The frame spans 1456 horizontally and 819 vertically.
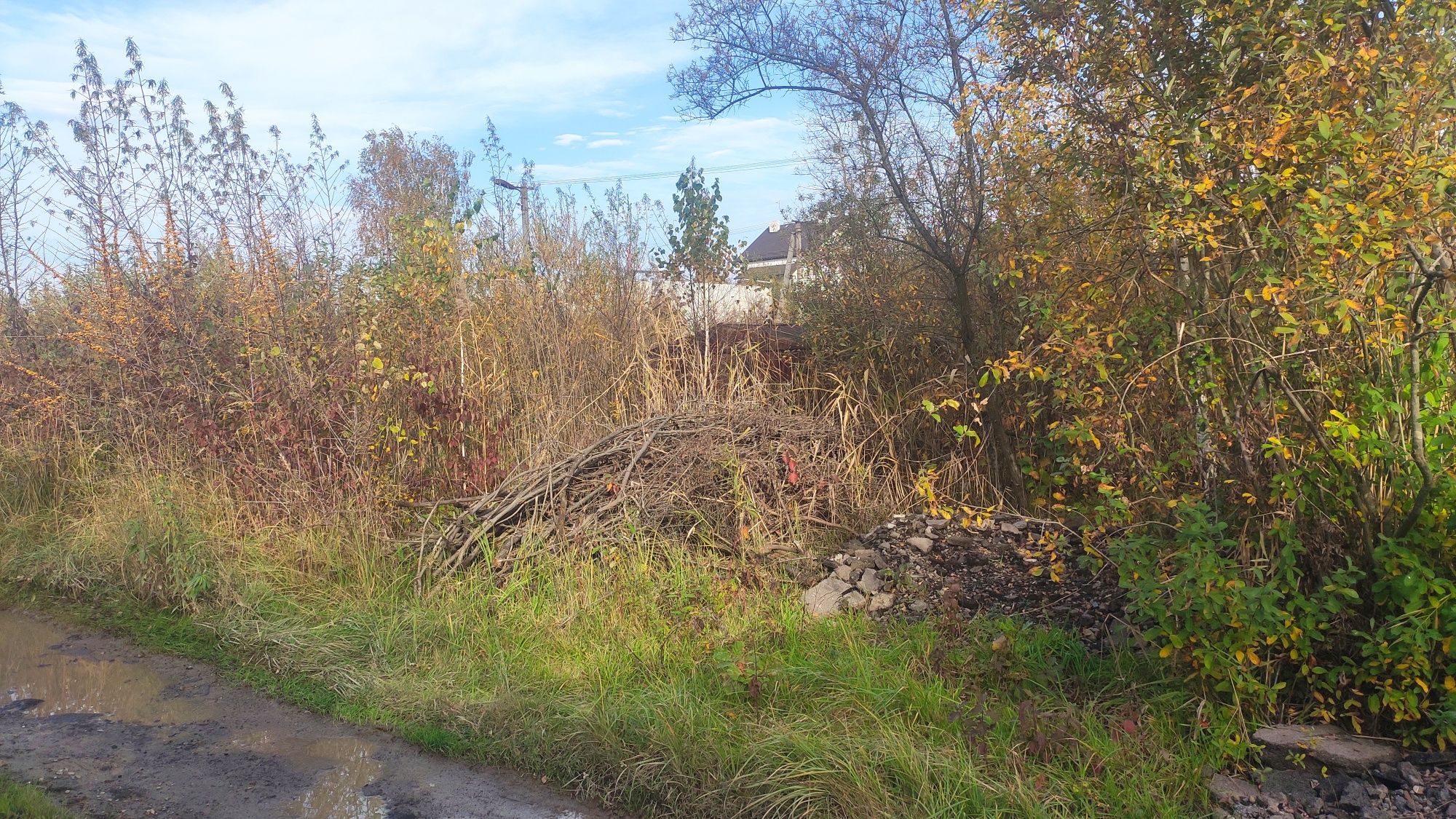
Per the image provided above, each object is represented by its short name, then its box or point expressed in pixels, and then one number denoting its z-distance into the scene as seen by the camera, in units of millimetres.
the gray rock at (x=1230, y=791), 3600
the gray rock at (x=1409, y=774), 3555
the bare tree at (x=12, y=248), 10852
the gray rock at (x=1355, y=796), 3512
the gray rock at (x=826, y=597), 5594
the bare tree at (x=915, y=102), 6973
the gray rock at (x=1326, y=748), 3643
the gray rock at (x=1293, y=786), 3598
